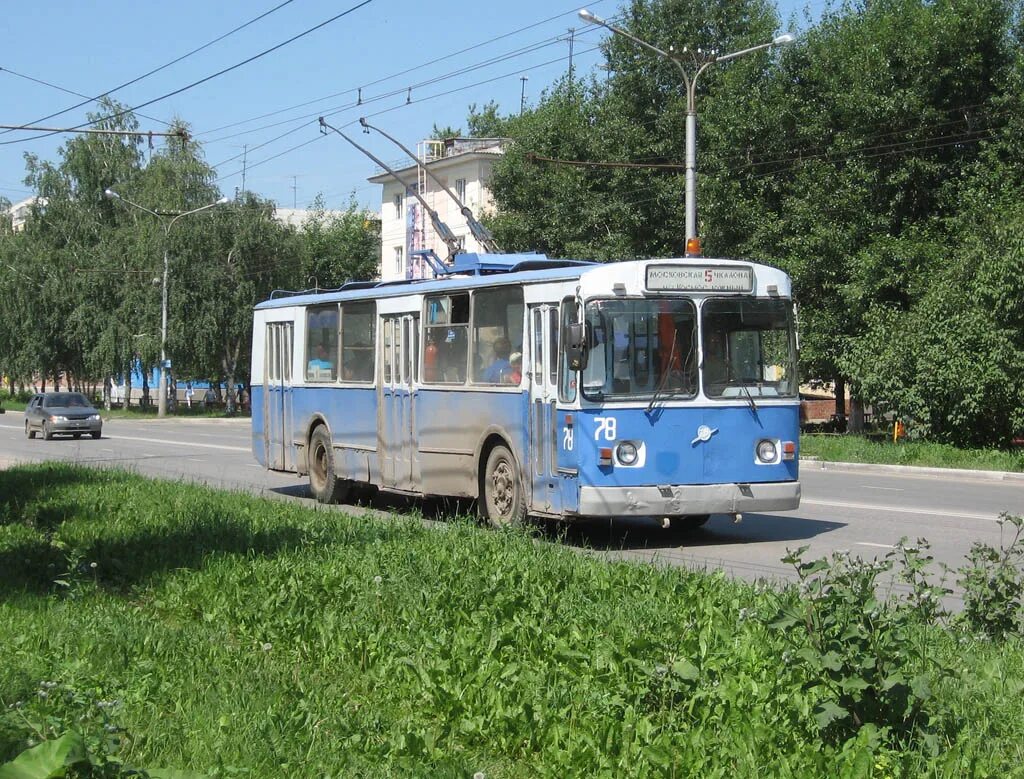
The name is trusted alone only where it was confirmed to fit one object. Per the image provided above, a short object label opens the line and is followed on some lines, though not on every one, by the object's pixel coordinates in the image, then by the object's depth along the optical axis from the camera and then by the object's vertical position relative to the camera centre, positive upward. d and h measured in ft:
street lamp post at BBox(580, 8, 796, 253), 81.15 +15.33
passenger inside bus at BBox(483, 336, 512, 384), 46.78 +0.61
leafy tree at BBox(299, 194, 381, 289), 302.66 +29.39
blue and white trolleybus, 42.06 -0.30
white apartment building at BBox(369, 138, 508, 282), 233.96 +33.61
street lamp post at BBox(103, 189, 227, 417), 198.29 +6.25
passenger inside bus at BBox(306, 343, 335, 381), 60.44 +0.73
